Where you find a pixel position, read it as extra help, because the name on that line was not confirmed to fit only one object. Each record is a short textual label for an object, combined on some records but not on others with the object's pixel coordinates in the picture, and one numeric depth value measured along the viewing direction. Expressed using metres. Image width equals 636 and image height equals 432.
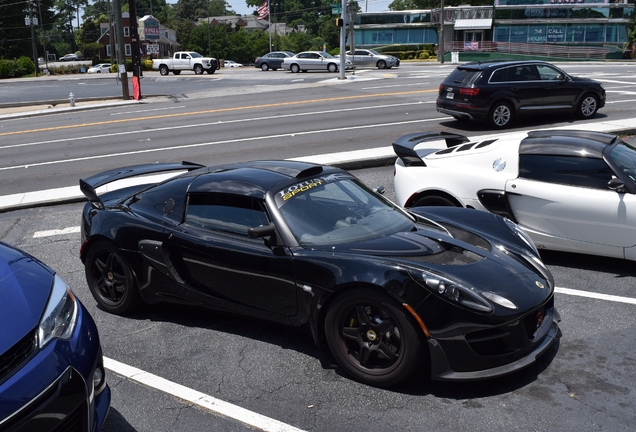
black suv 16.56
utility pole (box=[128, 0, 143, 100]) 30.80
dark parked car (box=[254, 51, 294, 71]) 50.25
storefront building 61.56
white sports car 6.56
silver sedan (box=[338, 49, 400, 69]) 46.22
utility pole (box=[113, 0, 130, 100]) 30.67
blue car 3.05
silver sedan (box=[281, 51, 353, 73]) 44.56
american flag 62.78
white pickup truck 51.03
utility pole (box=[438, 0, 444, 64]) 57.31
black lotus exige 4.32
